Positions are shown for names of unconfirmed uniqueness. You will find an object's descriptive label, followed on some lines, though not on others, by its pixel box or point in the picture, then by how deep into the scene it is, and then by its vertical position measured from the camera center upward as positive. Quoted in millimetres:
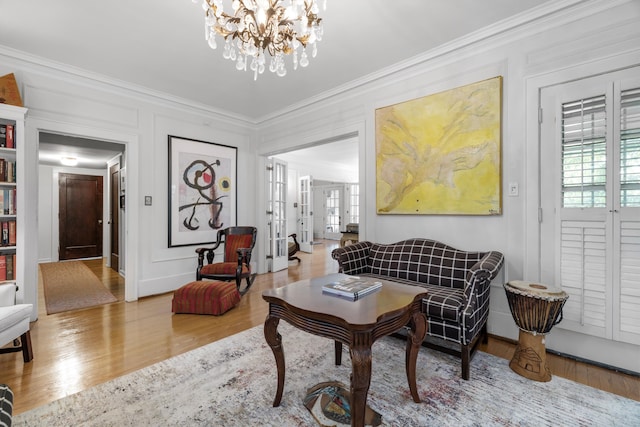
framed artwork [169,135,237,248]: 4098 +321
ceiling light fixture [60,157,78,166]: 5812 +1048
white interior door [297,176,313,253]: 7637 -153
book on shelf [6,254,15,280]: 2656 -528
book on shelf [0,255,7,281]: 2627 -532
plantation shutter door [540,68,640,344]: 1965 +71
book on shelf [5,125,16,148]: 2650 +691
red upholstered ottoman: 3107 -990
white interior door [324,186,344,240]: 10688 -99
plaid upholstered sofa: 1926 -591
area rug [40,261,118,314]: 3533 -1177
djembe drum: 1890 -774
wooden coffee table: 1261 -556
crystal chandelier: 1792 +1241
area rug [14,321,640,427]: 1533 -1140
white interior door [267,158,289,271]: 5176 -66
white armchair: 1841 -759
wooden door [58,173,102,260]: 6668 -136
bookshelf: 2598 +158
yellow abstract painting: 2541 +579
